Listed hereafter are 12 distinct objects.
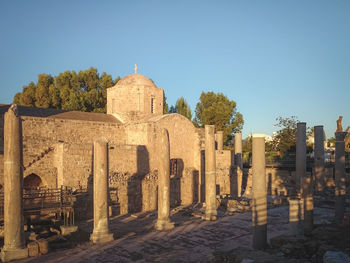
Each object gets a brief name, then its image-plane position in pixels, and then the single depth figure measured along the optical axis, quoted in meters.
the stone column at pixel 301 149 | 16.73
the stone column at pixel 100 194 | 9.71
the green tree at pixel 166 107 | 39.48
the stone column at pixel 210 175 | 12.84
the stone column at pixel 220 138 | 24.36
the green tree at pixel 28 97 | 29.91
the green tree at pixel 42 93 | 29.84
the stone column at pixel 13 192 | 8.11
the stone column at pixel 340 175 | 10.60
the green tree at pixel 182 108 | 39.69
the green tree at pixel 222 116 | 34.06
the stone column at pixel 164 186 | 11.30
